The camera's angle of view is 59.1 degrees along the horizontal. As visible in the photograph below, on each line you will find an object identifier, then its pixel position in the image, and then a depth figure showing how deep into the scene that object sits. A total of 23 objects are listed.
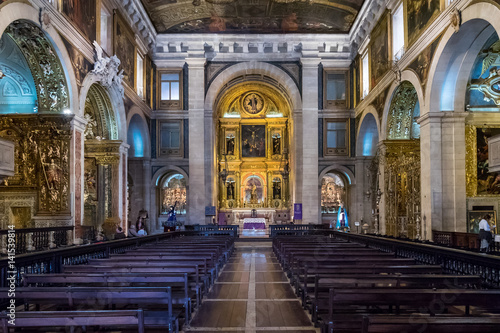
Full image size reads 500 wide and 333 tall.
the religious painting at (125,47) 19.91
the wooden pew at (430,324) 3.17
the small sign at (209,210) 26.55
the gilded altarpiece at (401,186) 18.34
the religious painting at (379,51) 20.41
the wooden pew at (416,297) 4.18
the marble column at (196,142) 27.00
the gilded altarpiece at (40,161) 14.50
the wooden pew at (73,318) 3.51
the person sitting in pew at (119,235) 14.00
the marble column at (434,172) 15.16
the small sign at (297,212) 27.20
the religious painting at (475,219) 15.09
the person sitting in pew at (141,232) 14.93
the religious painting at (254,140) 35.19
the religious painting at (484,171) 15.13
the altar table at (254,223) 30.28
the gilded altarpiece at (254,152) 34.34
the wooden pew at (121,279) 5.64
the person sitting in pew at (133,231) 14.56
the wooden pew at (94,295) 4.56
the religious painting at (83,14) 14.74
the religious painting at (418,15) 15.12
